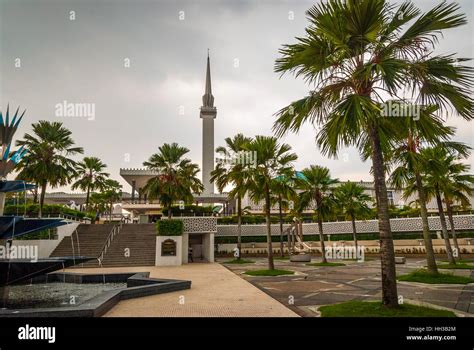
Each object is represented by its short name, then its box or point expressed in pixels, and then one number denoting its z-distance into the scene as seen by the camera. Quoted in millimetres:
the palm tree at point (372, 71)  6641
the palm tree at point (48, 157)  21828
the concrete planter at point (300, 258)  24586
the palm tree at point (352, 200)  27016
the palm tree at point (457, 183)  19328
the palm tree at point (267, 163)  17469
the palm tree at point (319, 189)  23203
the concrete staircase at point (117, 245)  21714
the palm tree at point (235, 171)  18828
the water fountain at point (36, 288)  6988
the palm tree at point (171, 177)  24797
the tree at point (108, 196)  44156
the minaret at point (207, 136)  49938
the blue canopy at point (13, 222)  8766
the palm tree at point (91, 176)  35719
